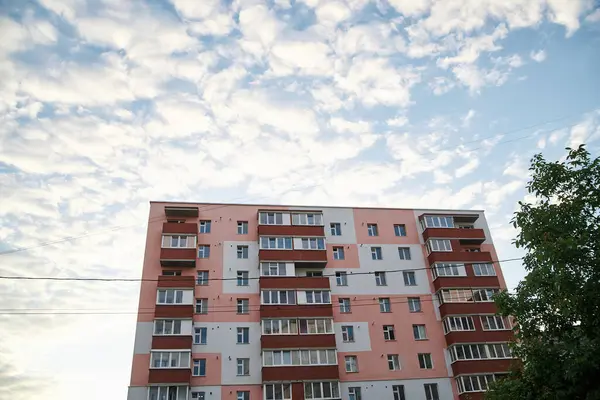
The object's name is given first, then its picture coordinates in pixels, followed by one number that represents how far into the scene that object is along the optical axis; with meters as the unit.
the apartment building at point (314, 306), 38.81
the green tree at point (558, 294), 17.05
